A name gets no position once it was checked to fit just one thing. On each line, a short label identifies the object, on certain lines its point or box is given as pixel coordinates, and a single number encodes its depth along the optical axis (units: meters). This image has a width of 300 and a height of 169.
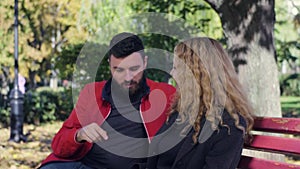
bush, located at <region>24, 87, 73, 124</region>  14.75
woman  2.72
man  3.32
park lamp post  10.87
